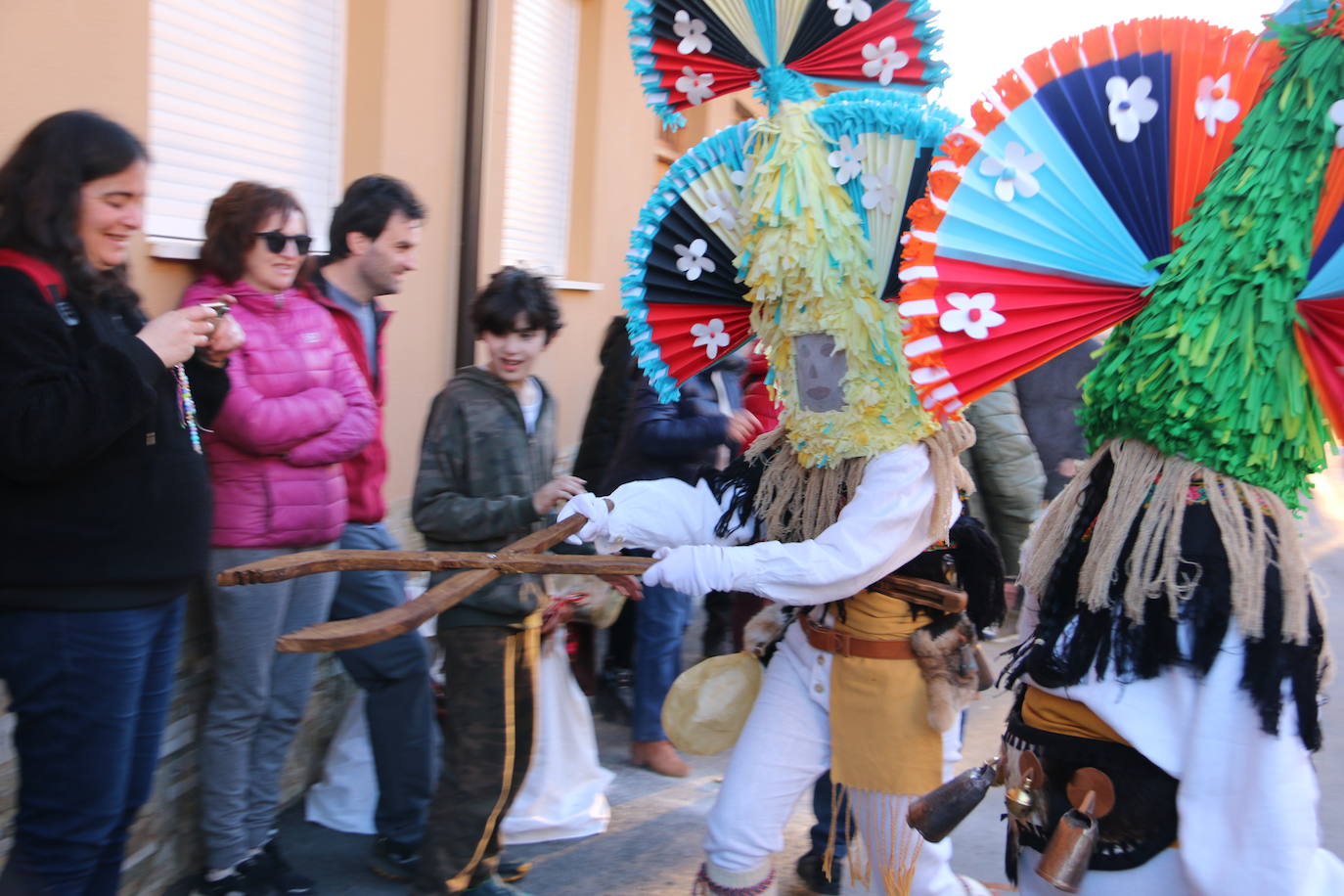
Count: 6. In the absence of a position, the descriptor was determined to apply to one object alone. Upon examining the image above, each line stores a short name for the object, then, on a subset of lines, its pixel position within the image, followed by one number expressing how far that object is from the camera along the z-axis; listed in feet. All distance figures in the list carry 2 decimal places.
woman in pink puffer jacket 9.29
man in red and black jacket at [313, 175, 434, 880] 10.58
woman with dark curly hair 6.90
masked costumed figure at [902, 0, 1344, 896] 5.53
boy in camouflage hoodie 9.70
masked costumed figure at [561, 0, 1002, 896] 7.41
